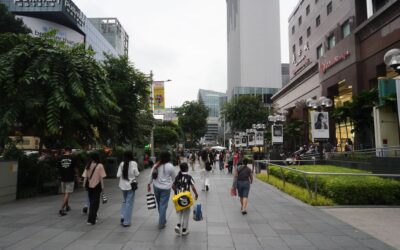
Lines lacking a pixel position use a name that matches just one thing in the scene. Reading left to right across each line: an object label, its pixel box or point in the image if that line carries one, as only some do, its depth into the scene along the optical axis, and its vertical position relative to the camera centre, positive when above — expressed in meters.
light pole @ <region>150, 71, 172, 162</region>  30.28 -0.12
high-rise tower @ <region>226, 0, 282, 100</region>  97.25 +30.24
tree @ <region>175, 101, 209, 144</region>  67.94 +7.06
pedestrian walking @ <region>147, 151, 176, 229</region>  7.68 -0.61
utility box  11.48 -0.91
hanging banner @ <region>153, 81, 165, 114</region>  28.69 +4.86
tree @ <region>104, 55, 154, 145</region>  19.56 +3.47
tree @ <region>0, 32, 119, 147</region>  11.42 +2.29
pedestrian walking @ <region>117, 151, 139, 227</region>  7.92 -0.64
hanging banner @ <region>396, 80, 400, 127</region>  6.84 +1.28
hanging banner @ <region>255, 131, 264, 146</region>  29.27 +1.28
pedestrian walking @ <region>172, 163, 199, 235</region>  7.09 -0.71
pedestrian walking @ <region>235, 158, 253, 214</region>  9.78 -0.78
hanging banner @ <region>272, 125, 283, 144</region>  25.64 +1.42
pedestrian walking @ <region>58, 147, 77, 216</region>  9.37 -0.57
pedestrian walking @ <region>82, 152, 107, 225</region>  8.10 -0.69
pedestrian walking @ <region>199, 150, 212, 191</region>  14.88 -0.67
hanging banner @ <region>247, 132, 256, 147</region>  30.75 +1.31
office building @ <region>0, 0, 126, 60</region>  66.56 +26.96
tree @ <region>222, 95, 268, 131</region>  49.34 +5.95
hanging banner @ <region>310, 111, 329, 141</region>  19.64 +1.60
